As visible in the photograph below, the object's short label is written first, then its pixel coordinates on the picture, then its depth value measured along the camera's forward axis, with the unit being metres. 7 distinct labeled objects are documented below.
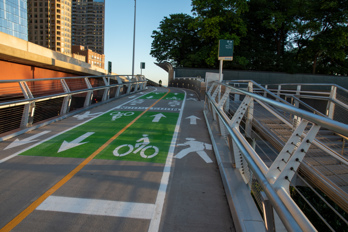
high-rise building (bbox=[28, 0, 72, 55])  154.00
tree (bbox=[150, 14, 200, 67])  54.03
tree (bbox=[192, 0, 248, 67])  43.22
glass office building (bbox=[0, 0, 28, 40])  75.81
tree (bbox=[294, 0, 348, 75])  40.31
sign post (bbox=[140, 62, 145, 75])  49.03
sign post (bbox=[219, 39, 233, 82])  16.67
